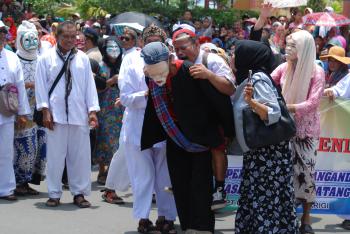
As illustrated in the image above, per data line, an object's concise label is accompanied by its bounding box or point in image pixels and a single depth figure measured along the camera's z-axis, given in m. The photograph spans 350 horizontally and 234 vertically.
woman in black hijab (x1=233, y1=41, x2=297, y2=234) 5.62
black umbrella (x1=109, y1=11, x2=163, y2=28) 10.36
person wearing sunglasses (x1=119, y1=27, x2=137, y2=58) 8.00
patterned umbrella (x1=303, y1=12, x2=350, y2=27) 14.45
